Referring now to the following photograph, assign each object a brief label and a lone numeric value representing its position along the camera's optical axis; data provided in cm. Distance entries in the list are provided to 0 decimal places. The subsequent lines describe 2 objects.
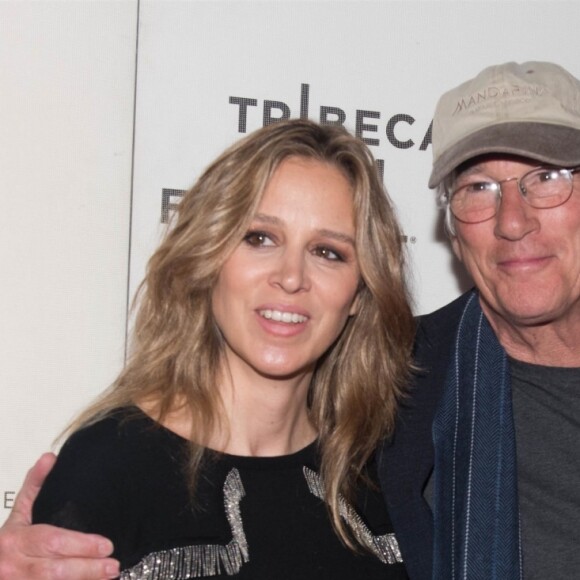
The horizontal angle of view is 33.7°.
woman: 176
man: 198
